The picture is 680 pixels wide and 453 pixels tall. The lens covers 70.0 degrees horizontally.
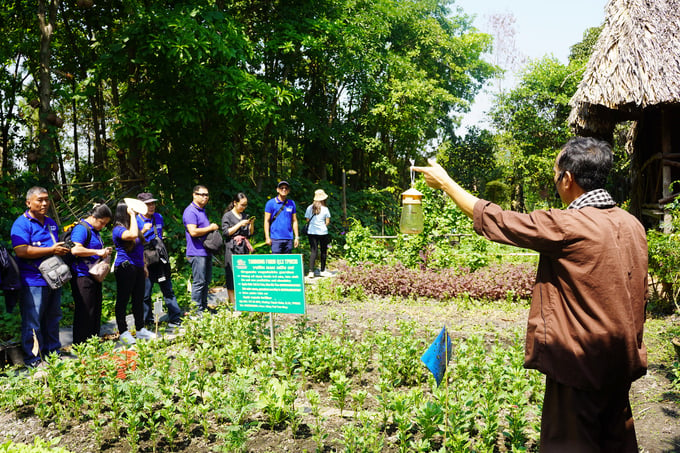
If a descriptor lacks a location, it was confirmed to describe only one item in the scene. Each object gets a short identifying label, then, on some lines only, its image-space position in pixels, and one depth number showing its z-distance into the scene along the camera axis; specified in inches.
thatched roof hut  299.7
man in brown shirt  78.5
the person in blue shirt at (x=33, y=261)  188.1
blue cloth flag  109.7
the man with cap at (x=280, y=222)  320.8
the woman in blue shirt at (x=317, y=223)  374.9
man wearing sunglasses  244.7
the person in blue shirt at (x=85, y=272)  200.4
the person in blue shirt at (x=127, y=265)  214.2
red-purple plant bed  305.9
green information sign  176.7
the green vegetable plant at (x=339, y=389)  135.9
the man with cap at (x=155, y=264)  232.1
